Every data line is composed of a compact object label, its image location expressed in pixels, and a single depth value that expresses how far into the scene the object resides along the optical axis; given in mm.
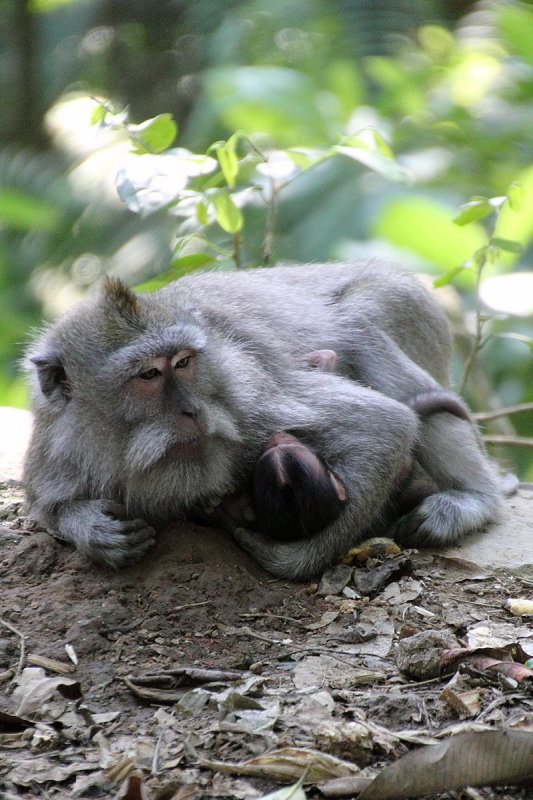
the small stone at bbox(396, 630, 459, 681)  7570
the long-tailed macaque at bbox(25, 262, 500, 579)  9234
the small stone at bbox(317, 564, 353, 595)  9492
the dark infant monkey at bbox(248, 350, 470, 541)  9523
